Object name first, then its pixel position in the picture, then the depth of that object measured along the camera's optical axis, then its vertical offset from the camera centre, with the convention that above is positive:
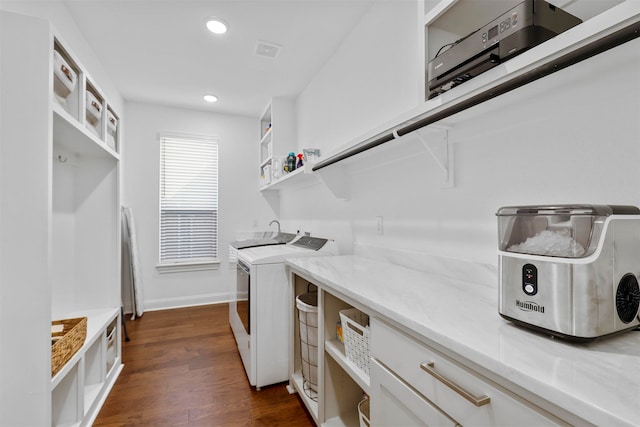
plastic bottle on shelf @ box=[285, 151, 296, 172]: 3.02 +0.53
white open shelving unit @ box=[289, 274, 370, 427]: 1.51 -0.87
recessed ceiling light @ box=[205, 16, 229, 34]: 2.20 +1.44
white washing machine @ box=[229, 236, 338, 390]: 1.99 -0.70
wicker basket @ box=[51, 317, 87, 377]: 1.34 -0.64
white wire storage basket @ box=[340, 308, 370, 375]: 1.22 -0.55
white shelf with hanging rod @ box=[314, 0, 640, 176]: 0.62 +0.38
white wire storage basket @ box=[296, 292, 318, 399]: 1.70 -0.78
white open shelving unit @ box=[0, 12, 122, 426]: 1.16 +0.01
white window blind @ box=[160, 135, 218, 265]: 3.87 +0.20
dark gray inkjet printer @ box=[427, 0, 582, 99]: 0.77 +0.49
